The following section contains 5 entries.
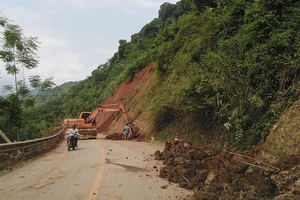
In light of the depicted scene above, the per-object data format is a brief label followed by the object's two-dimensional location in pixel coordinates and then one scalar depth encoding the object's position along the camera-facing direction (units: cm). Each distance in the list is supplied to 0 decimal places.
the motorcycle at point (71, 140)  1648
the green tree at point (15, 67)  1880
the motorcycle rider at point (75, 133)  1672
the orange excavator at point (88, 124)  2766
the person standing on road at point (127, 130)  2448
